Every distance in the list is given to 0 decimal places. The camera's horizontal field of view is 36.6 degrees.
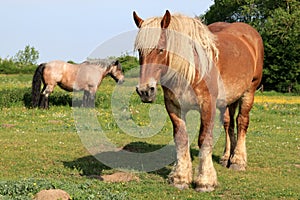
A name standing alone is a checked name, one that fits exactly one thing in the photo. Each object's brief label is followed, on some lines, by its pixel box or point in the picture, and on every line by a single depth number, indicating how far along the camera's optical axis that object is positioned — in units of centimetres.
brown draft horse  576
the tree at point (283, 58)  3606
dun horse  1795
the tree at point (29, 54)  7162
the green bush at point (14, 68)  4303
